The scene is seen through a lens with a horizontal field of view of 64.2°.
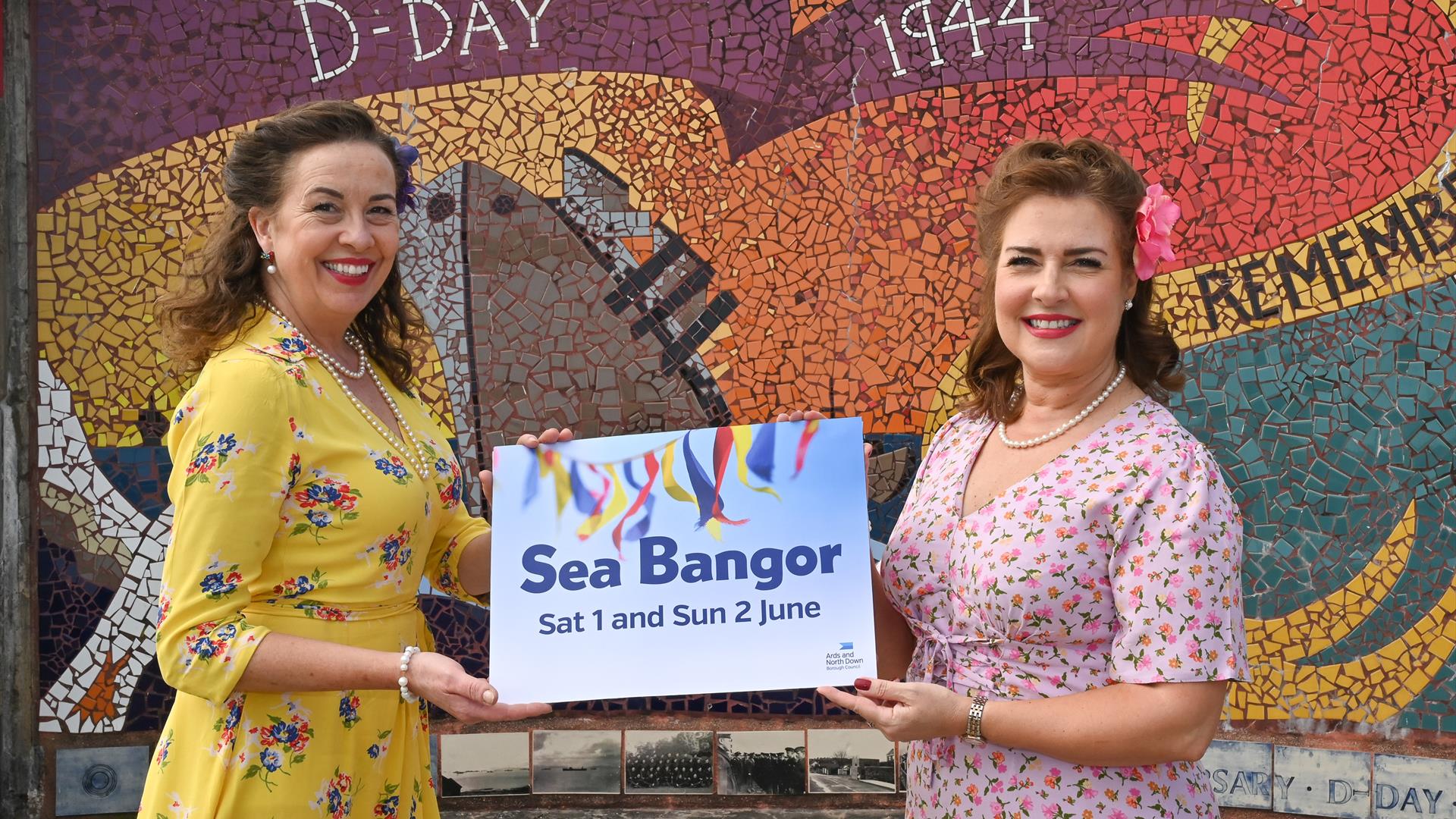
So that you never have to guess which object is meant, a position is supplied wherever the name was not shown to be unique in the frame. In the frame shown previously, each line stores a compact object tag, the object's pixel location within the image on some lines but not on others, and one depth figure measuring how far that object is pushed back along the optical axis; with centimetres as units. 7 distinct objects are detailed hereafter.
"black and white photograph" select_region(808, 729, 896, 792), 405
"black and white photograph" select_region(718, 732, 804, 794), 406
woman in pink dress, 204
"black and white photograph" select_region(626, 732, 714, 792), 408
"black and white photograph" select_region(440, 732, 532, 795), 411
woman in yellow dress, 211
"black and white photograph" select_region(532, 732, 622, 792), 410
